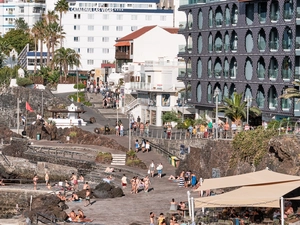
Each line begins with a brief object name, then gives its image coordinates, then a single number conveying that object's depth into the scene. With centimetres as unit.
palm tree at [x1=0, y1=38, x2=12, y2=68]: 17082
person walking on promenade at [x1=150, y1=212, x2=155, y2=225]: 5581
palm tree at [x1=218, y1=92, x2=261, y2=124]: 8381
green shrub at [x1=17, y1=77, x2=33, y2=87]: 13362
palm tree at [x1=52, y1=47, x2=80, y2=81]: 14762
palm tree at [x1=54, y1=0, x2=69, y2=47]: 16625
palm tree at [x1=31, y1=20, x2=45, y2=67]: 16138
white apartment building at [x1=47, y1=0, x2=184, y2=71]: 17262
